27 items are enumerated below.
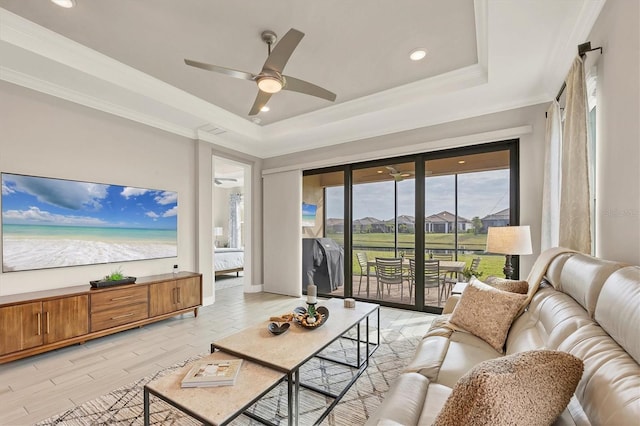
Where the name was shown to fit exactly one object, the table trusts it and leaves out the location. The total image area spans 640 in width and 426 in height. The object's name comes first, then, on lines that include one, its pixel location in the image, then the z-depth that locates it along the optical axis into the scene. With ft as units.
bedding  21.21
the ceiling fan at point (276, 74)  6.90
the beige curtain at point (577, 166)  6.33
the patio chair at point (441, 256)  13.22
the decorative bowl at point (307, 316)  7.28
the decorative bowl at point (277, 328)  6.79
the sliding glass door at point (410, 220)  12.51
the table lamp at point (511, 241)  9.05
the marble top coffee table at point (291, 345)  5.38
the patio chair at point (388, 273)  14.26
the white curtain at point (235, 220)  30.25
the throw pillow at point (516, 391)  2.35
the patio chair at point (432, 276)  13.37
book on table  4.73
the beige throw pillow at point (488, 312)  6.19
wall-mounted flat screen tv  9.40
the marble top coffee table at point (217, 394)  4.07
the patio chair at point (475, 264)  12.65
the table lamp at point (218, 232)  30.36
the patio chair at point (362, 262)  15.49
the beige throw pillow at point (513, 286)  7.21
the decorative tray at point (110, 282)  10.21
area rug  6.12
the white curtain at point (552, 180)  9.08
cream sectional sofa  2.76
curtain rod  6.25
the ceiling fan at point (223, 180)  27.02
